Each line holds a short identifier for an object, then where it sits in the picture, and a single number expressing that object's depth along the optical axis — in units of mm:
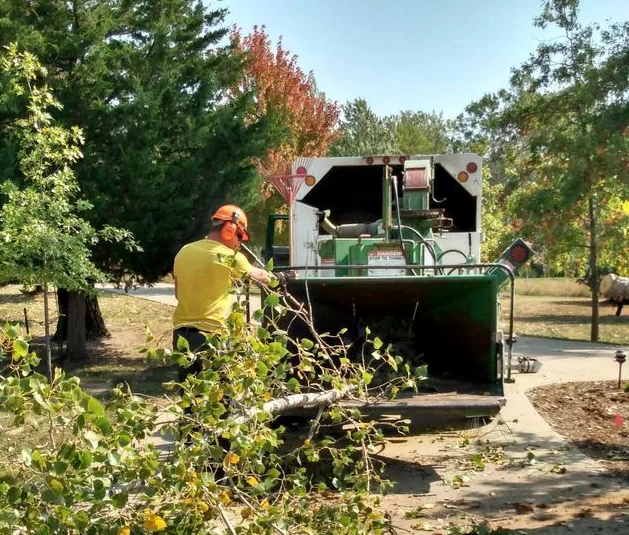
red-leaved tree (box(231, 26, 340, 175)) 22156
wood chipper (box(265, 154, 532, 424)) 6520
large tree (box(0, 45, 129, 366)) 7852
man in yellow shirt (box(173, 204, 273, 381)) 5719
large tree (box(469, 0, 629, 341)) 13906
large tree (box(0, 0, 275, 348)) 10555
